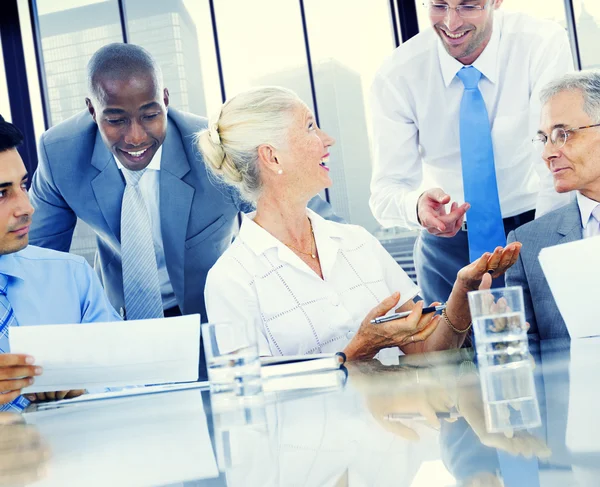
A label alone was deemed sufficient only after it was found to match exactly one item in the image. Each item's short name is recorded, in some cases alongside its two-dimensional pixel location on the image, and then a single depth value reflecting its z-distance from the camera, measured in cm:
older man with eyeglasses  205
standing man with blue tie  266
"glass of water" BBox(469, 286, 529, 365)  135
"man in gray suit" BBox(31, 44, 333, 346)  299
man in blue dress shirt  206
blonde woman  201
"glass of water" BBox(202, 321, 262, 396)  137
